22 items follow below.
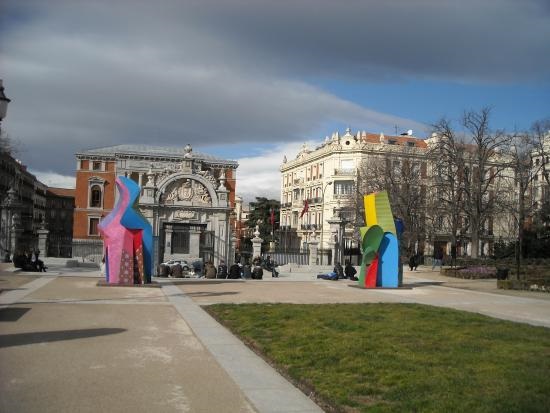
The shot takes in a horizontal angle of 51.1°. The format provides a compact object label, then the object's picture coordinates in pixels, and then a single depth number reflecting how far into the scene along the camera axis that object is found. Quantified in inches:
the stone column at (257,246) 1504.7
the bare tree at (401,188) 1959.9
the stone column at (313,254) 1676.9
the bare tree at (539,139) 1774.1
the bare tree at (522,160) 1734.7
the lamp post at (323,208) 2893.7
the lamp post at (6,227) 1456.7
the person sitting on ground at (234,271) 1173.1
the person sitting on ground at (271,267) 1288.8
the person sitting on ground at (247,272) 1201.4
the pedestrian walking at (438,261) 1798.2
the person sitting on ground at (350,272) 1262.3
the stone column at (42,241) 1615.4
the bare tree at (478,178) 1700.3
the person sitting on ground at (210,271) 1133.7
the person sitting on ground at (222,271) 1167.1
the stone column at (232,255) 1487.0
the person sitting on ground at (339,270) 1257.9
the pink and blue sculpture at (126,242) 871.7
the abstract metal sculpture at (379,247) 994.7
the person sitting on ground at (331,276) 1218.6
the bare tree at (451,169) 1724.9
